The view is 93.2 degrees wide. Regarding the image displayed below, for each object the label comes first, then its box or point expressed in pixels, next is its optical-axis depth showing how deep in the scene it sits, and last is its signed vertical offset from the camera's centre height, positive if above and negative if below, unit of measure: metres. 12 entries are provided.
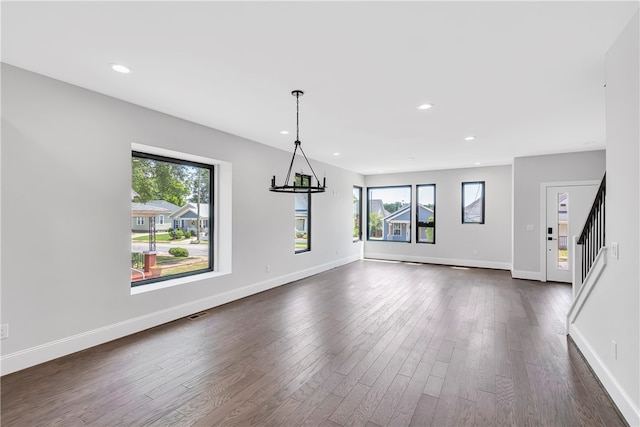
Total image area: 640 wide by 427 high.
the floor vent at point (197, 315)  4.03 -1.40
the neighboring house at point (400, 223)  8.61 -0.30
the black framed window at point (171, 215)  3.85 -0.05
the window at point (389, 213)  8.84 -0.01
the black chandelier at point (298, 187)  3.10 +0.28
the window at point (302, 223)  6.54 -0.24
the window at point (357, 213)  9.02 -0.03
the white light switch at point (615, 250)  2.20 -0.27
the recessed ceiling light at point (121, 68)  2.59 +1.24
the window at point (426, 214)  8.41 -0.03
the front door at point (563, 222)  5.90 -0.16
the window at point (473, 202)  7.81 +0.29
